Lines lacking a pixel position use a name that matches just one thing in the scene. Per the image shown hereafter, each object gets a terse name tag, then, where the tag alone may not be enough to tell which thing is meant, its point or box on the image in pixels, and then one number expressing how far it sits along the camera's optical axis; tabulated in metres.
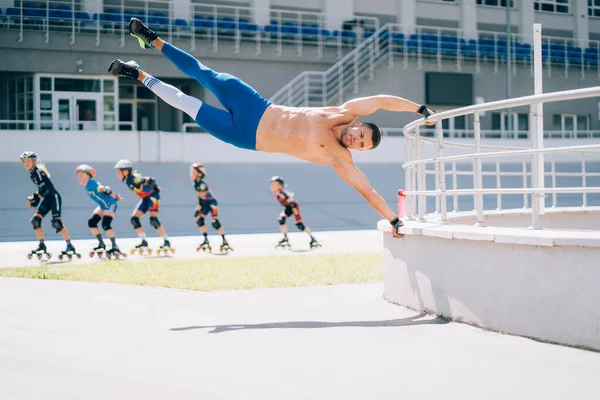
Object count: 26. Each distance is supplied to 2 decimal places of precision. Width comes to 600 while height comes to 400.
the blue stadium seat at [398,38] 37.26
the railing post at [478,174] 6.71
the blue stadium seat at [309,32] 36.25
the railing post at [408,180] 8.30
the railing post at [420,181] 7.83
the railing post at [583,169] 9.89
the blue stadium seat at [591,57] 41.53
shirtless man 7.11
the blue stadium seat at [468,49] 38.84
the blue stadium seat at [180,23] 33.50
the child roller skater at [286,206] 16.50
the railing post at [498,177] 8.89
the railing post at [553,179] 9.83
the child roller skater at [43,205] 13.77
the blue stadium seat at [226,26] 34.35
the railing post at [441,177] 7.07
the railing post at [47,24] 31.03
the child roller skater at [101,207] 14.30
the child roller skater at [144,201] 14.97
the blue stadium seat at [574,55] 40.97
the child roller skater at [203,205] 15.67
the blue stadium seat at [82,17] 31.84
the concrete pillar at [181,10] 34.84
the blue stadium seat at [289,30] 35.82
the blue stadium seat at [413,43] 37.66
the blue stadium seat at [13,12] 30.65
